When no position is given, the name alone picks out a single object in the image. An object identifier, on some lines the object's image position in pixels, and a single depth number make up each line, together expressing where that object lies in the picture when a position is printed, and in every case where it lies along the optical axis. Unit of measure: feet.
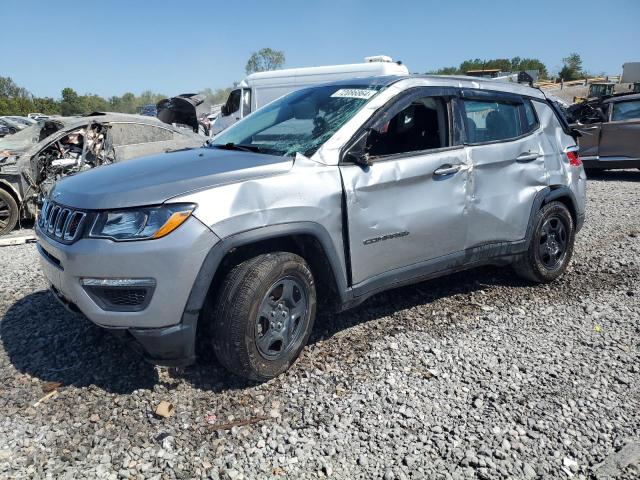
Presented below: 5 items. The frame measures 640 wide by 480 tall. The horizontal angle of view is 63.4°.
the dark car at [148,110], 99.39
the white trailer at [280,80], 38.19
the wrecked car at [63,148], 23.34
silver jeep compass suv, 8.68
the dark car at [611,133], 34.30
